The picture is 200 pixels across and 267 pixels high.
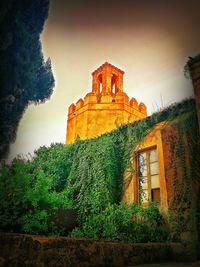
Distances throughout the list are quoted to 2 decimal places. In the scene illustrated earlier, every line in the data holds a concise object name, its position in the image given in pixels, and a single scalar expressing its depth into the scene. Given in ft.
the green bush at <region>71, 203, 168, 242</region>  22.21
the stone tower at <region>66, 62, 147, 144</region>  69.05
